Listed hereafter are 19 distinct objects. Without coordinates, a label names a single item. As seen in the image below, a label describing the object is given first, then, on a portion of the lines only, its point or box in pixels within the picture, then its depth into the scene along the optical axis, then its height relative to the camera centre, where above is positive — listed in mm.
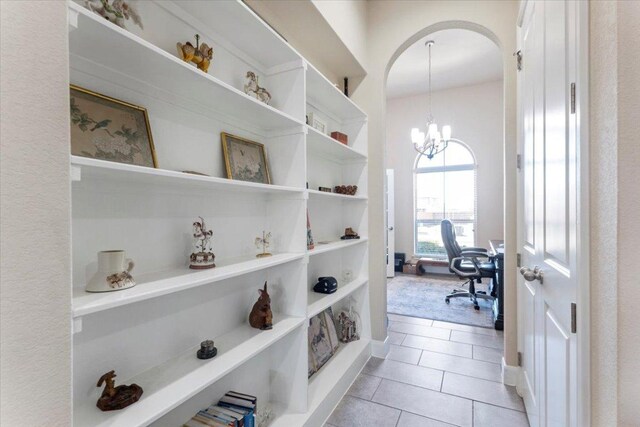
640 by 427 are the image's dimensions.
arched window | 5602 +280
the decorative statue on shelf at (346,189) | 2457 +186
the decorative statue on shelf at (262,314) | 1500 -517
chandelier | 4062 +1056
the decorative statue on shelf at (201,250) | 1193 -159
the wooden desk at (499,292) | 3168 -880
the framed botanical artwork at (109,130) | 891 +274
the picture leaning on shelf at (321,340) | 2117 -979
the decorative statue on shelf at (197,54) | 1155 +631
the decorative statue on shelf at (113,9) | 865 +615
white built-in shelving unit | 920 -41
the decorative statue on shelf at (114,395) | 896 -563
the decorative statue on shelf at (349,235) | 2525 -200
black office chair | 3881 -738
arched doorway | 4379 +1051
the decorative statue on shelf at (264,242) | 1620 -168
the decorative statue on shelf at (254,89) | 1507 +642
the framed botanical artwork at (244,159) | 1447 +276
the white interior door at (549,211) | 1015 -4
